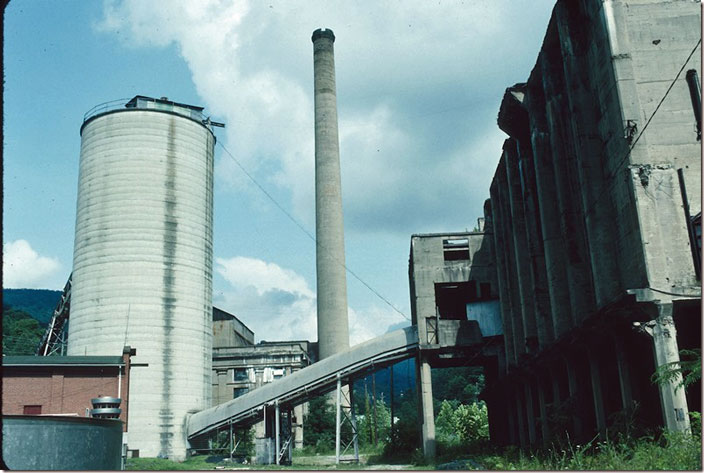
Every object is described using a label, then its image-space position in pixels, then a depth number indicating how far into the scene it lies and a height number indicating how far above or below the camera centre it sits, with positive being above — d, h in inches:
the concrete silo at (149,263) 1512.1 +377.5
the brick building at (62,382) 1259.2 +93.3
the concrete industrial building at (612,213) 662.5 +213.9
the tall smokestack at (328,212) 1946.4 +606.6
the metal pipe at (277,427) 1327.1 -7.4
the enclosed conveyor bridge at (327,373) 1325.0 +90.9
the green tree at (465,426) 2002.6 -36.9
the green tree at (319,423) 2006.6 -4.2
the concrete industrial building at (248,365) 2128.4 +182.6
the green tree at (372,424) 2387.8 -22.1
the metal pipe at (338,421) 1285.2 -1.5
